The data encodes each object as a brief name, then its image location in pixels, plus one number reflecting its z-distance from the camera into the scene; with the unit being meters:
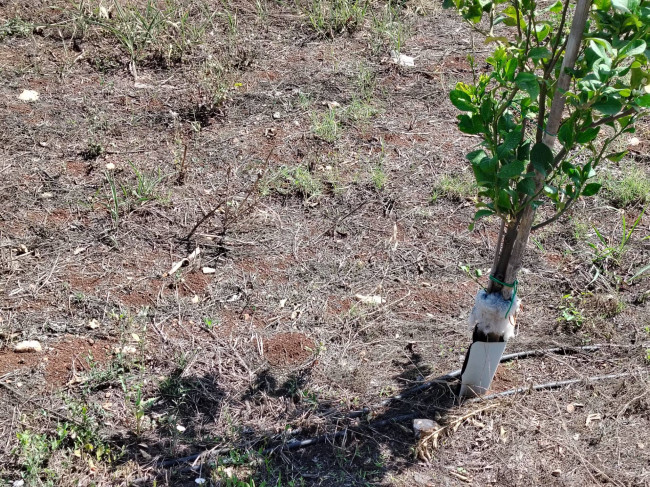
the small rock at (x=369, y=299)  3.19
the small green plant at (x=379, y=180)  3.77
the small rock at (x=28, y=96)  4.19
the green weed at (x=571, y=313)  3.12
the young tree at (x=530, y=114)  1.98
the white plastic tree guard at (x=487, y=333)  2.56
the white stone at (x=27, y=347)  2.86
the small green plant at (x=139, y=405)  2.57
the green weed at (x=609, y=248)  3.41
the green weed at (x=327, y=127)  4.07
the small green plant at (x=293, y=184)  3.73
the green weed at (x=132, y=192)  3.53
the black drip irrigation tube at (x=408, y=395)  2.53
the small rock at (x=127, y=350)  2.87
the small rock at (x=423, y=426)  2.61
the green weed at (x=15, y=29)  4.64
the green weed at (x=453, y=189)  3.76
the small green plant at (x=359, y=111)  4.25
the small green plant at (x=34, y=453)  2.40
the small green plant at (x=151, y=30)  4.58
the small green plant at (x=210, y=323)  3.03
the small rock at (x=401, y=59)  4.74
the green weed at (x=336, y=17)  4.98
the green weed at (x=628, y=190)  3.77
